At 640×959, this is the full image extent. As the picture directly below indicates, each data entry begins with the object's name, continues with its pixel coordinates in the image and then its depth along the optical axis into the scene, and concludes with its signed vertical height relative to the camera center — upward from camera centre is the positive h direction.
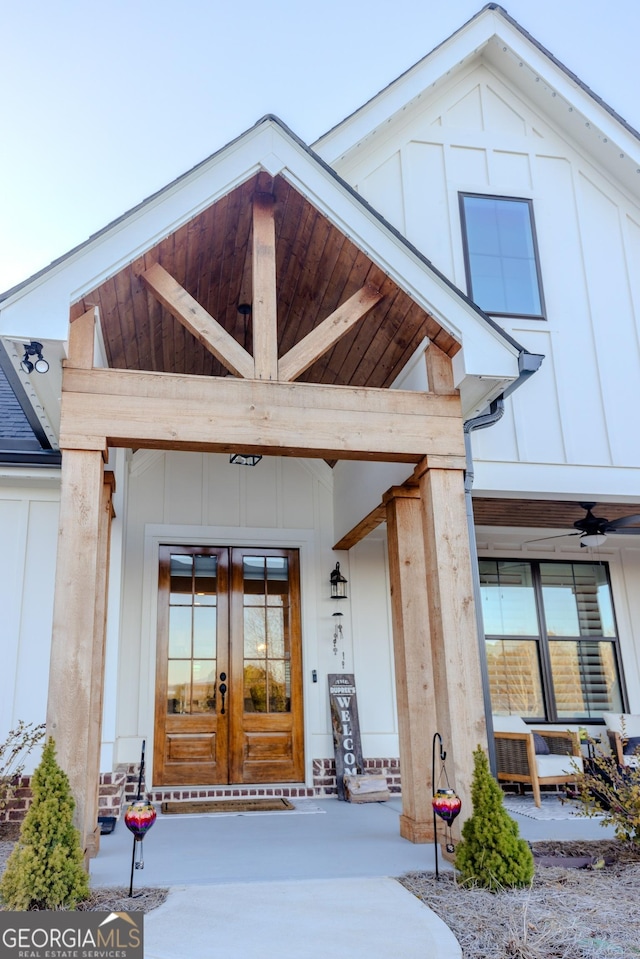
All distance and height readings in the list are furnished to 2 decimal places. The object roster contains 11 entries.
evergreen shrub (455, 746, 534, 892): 3.78 -0.68
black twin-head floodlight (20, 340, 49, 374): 4.16 +1.92
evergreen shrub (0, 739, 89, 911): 3.24 -0.56
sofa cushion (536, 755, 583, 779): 6.82 -0.55
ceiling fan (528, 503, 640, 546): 6.92 +1.54
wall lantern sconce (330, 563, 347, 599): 7.64 +1.21
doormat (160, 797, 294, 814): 6.52 -0.77
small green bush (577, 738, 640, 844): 4.34 -0.55
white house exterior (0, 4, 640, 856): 6.00 +1.95
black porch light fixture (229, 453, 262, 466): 6.93 +2.22
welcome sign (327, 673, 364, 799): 7.18 -0.14
